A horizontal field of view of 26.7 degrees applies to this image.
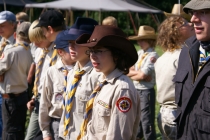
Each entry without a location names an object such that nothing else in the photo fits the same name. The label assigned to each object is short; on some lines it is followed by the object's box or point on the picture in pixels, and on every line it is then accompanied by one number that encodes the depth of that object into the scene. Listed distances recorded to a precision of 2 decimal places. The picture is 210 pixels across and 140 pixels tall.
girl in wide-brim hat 3.38
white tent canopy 19.69
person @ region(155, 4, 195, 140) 4.66
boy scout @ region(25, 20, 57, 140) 5.37
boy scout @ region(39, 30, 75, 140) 4.56
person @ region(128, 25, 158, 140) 7.17
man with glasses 3.08
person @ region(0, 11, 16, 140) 6.88
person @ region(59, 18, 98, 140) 4.02
